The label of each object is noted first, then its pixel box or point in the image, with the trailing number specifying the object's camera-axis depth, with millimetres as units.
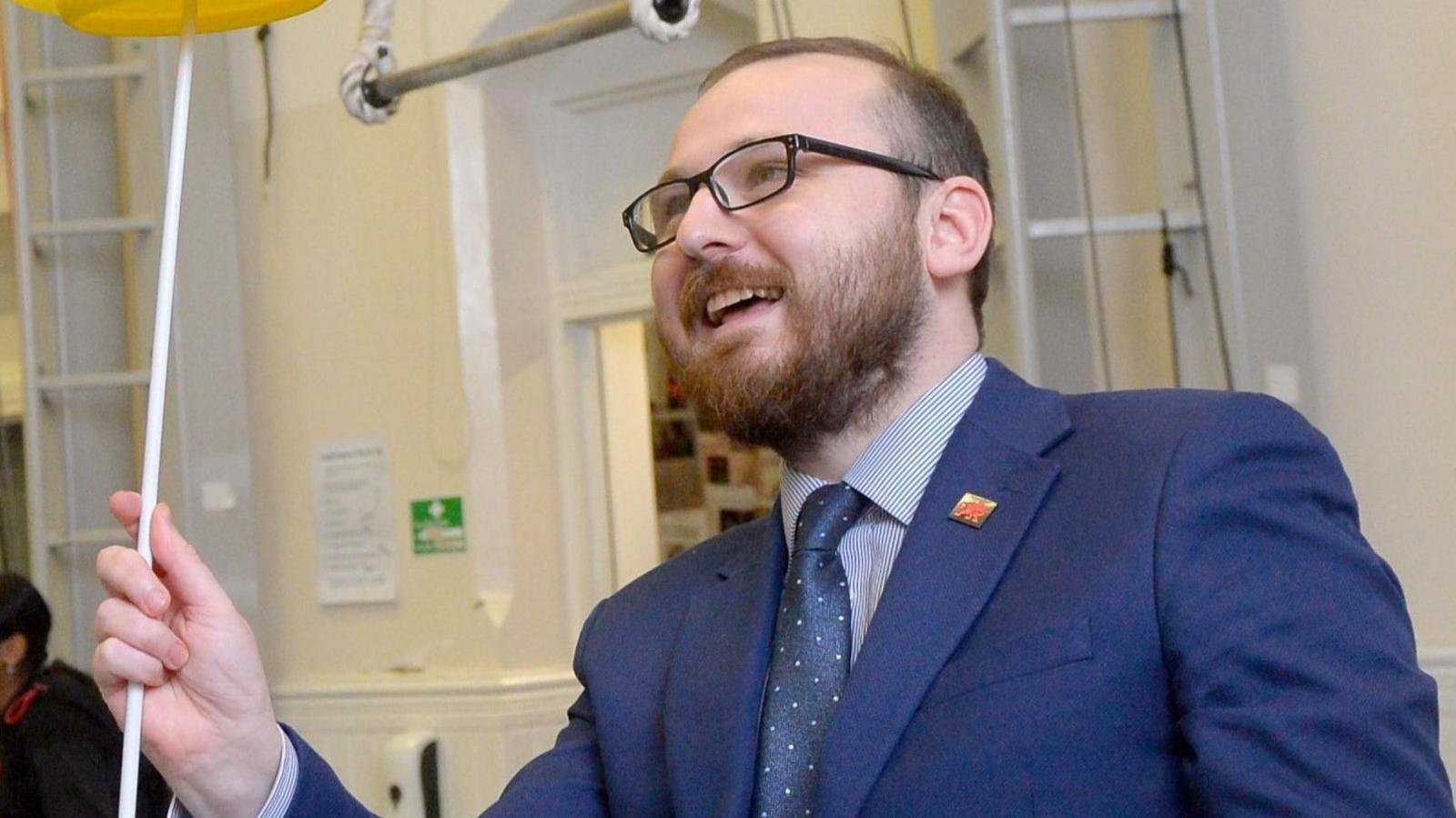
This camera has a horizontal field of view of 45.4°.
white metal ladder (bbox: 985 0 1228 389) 3484
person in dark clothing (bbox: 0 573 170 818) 3662
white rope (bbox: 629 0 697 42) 3320
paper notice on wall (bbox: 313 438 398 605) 5223
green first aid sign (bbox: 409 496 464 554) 5125
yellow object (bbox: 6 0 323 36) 1262
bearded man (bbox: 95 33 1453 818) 1203
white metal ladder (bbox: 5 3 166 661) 5223
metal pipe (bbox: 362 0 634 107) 3596
